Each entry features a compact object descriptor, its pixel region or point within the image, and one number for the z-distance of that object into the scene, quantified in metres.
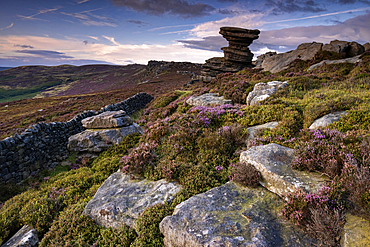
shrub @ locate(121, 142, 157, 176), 7.18
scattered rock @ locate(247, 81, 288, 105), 11.58
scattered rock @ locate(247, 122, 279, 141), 7.74
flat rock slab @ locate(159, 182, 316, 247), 3.50
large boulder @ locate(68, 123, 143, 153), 13.04
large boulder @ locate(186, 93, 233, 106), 13.86
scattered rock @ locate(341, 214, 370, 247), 3.03
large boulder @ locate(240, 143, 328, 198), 4.34
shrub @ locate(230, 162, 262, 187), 5.03
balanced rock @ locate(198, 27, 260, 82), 35.50
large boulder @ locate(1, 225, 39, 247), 5.30
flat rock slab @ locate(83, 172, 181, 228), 5.27
